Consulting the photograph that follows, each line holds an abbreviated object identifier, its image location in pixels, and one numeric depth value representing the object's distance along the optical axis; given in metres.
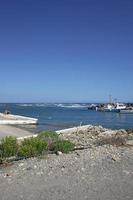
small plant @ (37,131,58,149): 7.18
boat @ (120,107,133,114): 72.03
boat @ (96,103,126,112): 75.60
